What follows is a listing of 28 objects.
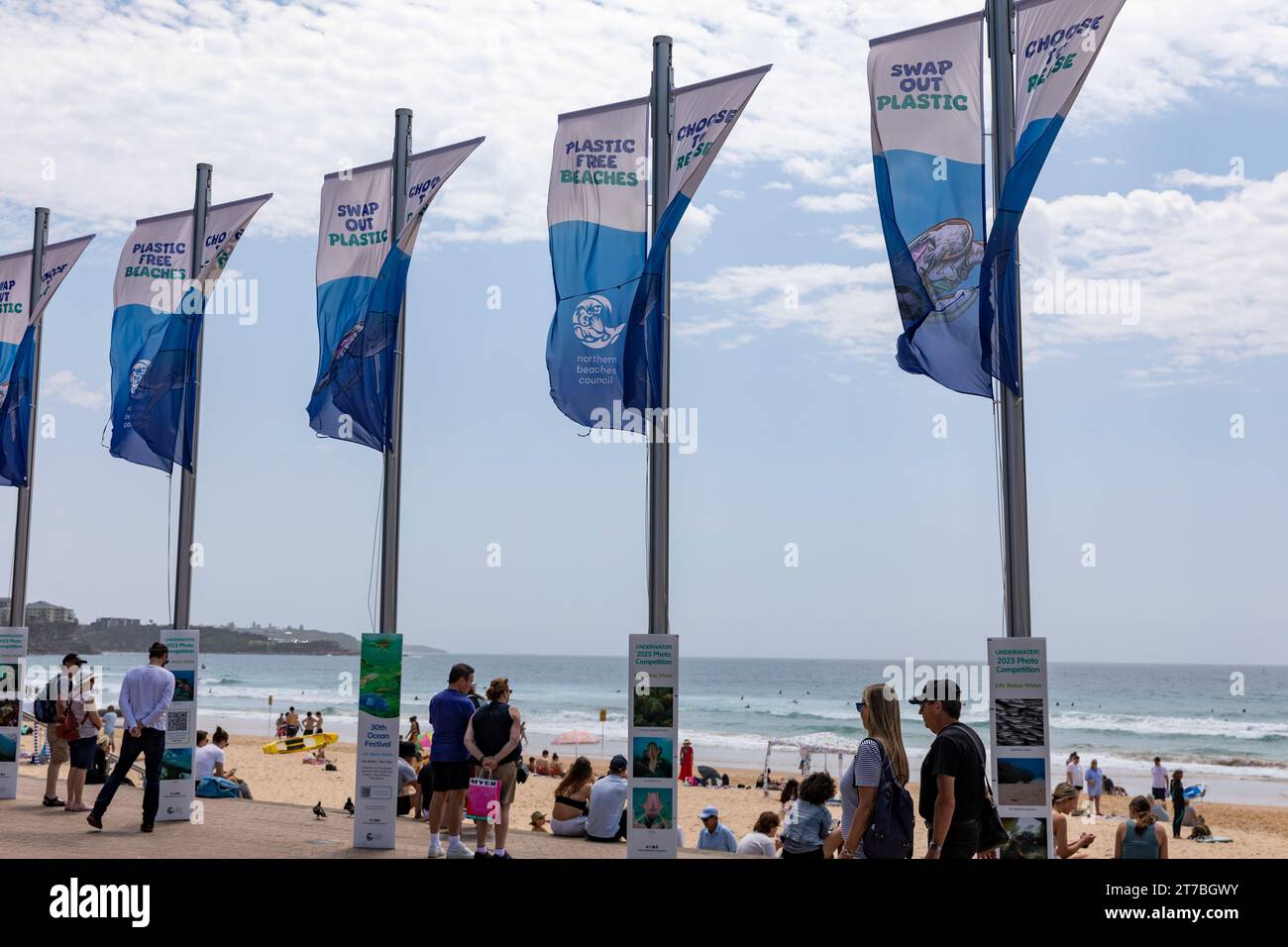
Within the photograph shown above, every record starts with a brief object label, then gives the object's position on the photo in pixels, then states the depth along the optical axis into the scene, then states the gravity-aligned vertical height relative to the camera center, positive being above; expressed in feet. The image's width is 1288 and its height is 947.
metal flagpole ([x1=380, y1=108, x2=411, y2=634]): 39.24 +4.24
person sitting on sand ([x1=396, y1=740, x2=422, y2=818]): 47.70 -6.63
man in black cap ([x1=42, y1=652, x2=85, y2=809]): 44.50 -3.70
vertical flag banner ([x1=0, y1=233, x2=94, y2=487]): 51.03 +10.32
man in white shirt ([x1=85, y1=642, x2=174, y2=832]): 39.60 -3.55
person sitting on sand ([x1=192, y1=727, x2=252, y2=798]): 52.16 -6.82
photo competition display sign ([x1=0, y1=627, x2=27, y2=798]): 47.09 -3.39
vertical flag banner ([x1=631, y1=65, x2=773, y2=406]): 35.73 +12.23
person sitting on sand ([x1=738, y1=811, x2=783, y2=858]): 38.93 -6.77
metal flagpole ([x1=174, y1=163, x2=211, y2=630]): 44.96 +3.99
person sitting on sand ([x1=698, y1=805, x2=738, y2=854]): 42.22 -7.24
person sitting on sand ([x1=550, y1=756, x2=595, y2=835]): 44.21 -6.50
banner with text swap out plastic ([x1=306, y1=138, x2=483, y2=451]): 40.24 +9.84
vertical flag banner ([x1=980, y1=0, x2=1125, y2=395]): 30.66 +11.21
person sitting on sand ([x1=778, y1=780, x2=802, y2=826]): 47.54 -6.53
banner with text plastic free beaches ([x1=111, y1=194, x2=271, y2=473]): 45.75 +9.84
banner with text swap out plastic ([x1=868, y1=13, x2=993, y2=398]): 31.73 +10.31
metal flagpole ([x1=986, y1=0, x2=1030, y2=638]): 31.04 +4.38
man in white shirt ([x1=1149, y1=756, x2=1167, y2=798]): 95.44 -12.09
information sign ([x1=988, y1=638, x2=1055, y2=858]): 29.89 -2.82
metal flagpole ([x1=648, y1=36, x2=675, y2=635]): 35.94 +4.14
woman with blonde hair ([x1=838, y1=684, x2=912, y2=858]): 24.45 -2.78
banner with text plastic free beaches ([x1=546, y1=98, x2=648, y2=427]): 36.11 +10.01
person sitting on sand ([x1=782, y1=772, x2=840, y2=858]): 30.19 -4.90
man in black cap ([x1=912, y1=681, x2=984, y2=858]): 22.89 -2.93
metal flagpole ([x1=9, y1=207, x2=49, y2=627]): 49.75 +3.60
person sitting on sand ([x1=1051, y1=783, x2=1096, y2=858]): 34.70 -5.74
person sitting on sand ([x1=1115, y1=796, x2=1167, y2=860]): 33.76 -5.73
